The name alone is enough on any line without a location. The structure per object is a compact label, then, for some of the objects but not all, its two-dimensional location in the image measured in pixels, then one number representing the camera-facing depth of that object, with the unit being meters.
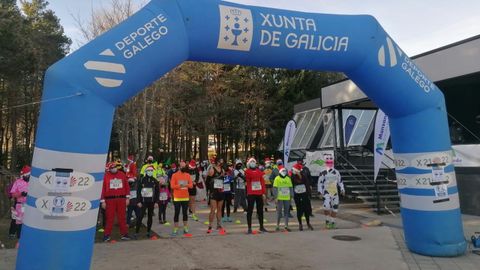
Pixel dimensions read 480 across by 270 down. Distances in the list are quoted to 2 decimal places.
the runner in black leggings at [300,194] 11.51
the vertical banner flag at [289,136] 18.59
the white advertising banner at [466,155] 13.63
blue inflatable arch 5.45
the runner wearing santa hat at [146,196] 10.45
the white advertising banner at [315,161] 19.25
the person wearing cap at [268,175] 17.39
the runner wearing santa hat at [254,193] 10.87
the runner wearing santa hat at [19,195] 9.52
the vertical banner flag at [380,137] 13.68
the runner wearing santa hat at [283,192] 11.38
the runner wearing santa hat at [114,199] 9.77
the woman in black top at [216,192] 10.94
